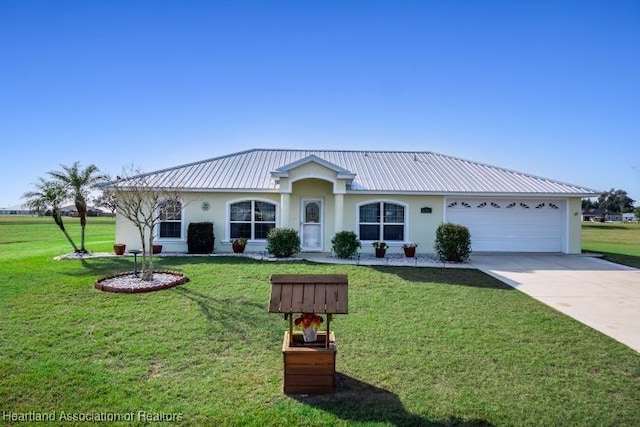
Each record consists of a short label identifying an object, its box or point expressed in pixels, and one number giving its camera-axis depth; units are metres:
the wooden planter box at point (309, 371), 4.19
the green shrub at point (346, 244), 13.27
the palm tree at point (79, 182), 14.22
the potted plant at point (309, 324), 4.41
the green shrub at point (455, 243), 12.74
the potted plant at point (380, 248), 13.81
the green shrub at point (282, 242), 13.12
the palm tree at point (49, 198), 13.91
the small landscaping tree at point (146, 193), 13.14
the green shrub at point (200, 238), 14.19
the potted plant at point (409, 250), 13.93
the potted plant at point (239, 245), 14.21
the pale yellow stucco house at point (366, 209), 14.55
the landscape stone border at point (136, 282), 8.36
